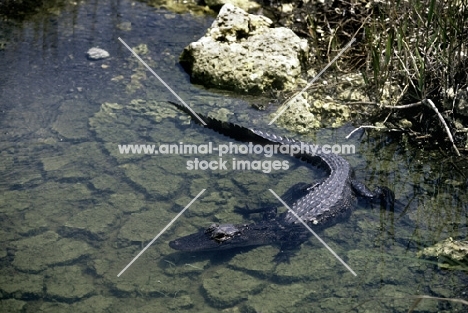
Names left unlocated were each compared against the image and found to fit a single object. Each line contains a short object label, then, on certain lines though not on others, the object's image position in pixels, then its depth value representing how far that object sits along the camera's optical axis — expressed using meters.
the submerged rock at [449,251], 4.46
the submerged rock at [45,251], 4.39
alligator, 4.67
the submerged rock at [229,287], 4.20
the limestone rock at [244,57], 6.93
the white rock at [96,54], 7.30
